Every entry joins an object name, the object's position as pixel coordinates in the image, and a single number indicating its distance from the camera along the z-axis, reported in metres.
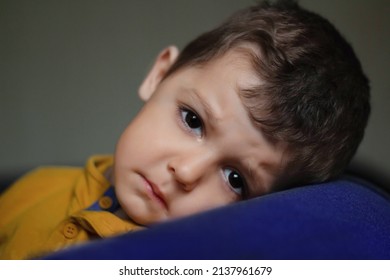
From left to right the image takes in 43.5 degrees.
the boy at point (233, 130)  0.79
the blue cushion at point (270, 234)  0.48
